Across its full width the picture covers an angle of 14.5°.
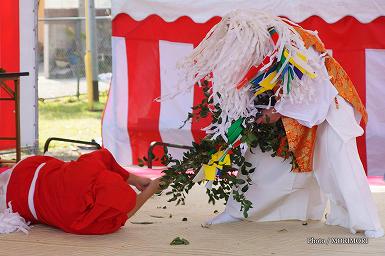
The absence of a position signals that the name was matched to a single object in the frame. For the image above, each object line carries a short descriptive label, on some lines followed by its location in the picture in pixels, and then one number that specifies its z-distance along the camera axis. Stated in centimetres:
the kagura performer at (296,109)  761
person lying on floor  751
